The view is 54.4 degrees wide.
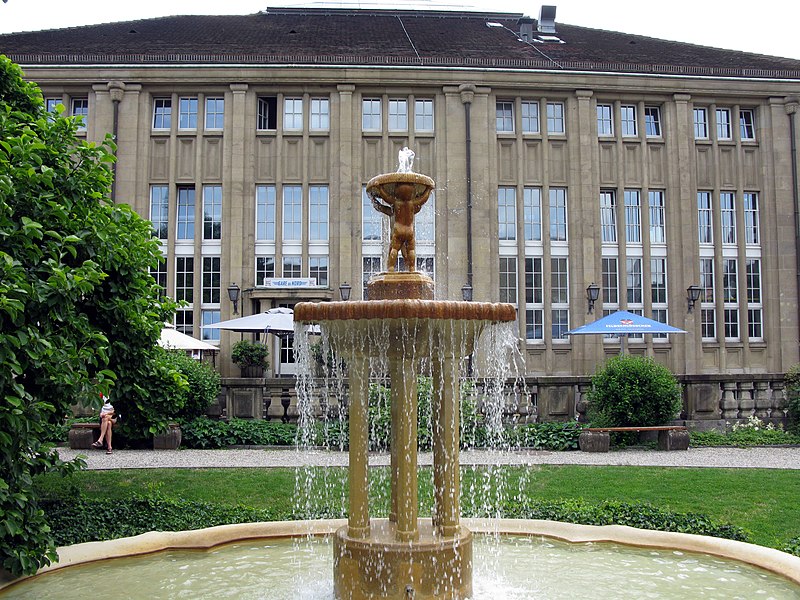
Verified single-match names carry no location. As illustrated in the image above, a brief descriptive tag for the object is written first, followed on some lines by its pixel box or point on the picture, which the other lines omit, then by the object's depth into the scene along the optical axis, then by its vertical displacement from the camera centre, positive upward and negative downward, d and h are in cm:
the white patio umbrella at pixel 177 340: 2002 +87
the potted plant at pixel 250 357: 2387 +50
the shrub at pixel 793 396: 1909 -63
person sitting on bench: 1638 -102
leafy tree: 666 +73
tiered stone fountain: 622 -28
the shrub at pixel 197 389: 1809 -37
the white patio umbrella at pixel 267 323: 2123 +141
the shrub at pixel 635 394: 1803 -54
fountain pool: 685 -188
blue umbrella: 2196 +131
